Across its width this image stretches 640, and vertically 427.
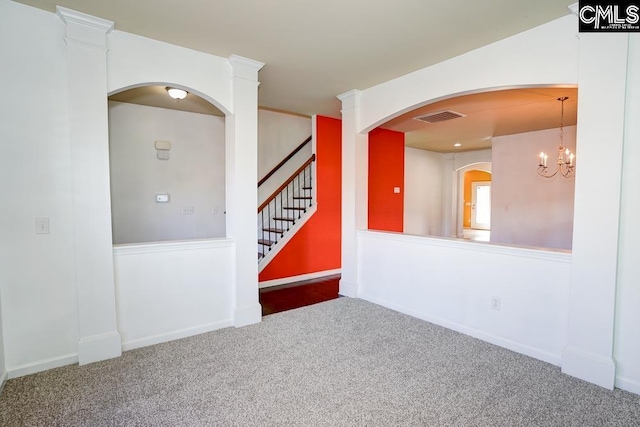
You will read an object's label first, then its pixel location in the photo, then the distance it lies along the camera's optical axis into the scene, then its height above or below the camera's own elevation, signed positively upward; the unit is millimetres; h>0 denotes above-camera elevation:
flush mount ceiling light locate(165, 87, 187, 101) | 3595 +1173
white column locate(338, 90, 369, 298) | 4348 +148
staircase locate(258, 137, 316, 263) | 5227 -125
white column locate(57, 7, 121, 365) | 2566 +108
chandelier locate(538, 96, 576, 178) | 5273 +575
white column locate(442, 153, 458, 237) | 9242 +178
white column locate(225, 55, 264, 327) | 3350 +164
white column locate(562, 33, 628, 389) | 2240 -43
